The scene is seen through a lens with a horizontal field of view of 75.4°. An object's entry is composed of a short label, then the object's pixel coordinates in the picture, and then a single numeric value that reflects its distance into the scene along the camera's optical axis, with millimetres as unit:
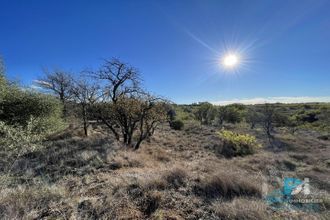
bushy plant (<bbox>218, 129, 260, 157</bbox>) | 14430
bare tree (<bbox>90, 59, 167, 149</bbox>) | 12812
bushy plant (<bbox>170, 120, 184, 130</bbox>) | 26828
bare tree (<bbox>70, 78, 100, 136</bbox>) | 16062
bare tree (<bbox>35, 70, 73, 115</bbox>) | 21531
